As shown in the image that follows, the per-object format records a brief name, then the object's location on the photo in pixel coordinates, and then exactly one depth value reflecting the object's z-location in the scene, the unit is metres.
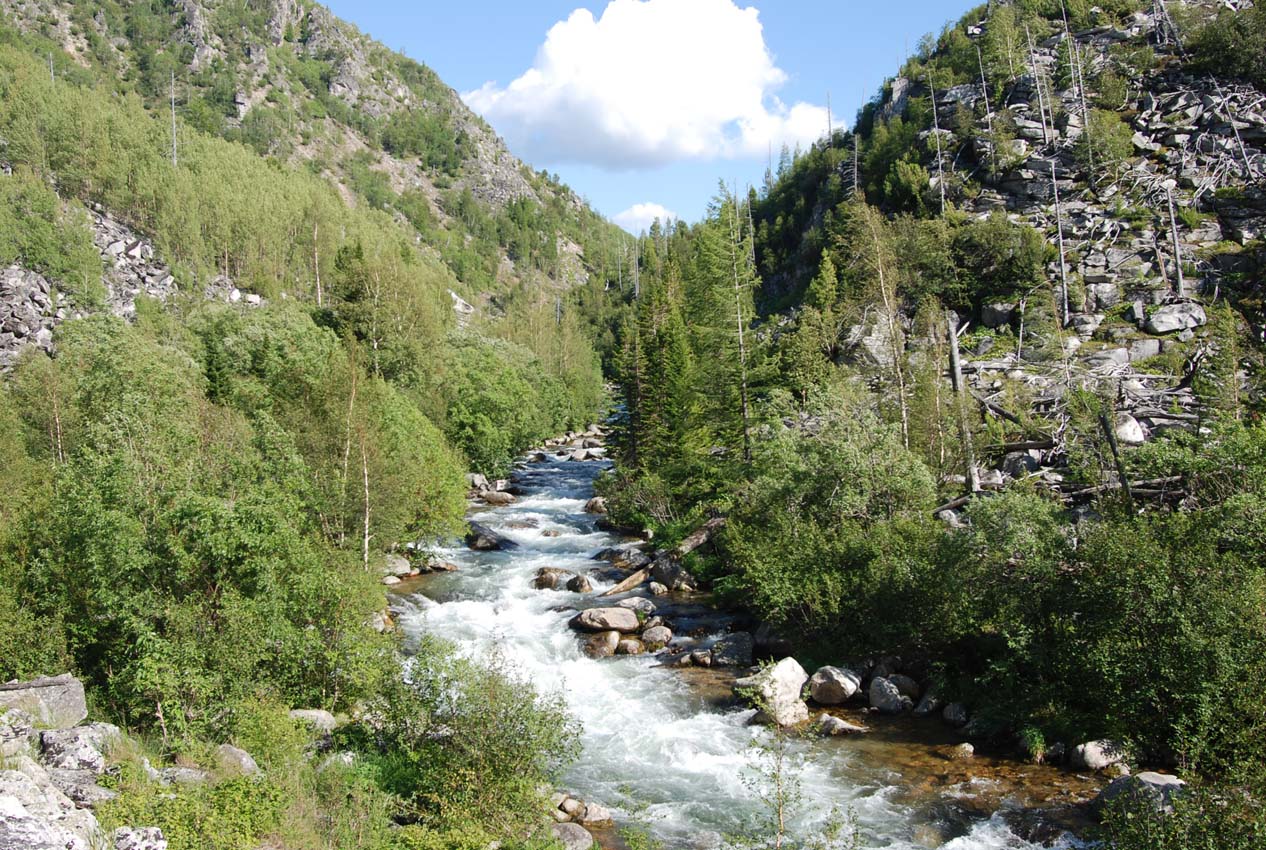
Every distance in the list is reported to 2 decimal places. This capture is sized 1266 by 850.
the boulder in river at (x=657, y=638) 29.30
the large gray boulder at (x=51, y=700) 15.13
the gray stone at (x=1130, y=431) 34.49
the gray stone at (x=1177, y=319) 54.00
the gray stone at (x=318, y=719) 18.56
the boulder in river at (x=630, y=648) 28.84
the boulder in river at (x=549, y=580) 36.25
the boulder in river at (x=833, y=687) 23.88
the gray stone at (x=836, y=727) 22.06
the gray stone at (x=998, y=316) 62.38
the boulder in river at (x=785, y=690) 22.12
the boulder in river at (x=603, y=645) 28.60
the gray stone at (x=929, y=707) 22.97
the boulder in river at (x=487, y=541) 42.94
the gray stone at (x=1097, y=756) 18.83
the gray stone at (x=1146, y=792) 13.31
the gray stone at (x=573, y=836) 15.93
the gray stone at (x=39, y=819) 10.06
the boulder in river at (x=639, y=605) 32.40
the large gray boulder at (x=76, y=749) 13.85
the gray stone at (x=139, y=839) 11.49
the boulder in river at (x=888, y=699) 23.23
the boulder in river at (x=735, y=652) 27.62
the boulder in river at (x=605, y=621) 30.38
